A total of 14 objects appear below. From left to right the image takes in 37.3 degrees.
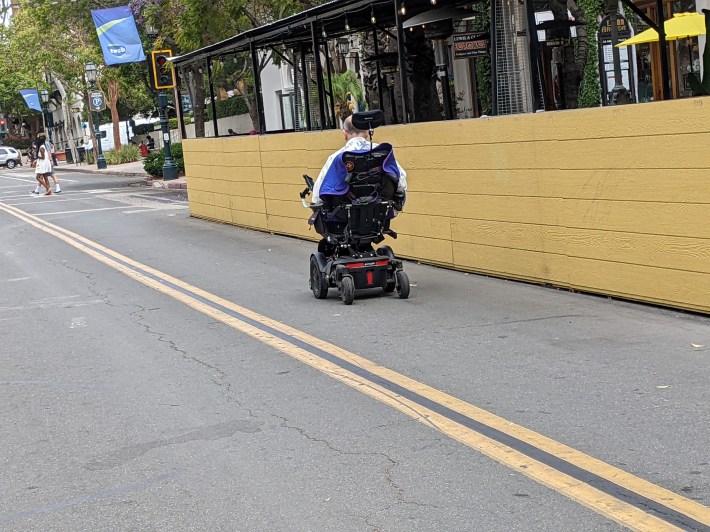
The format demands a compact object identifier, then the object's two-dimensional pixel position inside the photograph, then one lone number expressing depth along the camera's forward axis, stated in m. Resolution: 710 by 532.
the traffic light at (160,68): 29.88
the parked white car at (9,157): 73.12
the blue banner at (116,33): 31.44
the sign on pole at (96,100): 52.16
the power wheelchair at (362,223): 10.12
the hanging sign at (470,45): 16.98
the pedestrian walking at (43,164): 33.28
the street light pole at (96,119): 49.01
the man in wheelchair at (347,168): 10.09
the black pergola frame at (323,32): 13.50
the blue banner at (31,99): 65.69
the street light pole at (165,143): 34.97
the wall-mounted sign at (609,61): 23.48
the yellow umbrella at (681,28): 17.55
